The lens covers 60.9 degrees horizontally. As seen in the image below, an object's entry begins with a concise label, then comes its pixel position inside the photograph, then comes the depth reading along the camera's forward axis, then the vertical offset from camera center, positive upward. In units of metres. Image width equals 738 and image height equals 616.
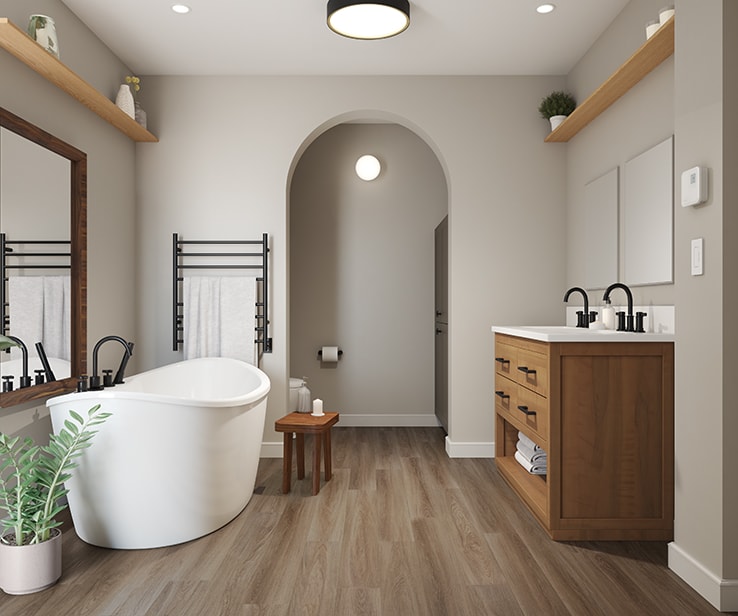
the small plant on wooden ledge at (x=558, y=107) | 4.20 +1.30
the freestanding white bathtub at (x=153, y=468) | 2.54 -0.71
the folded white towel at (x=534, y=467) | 3.35 -0.90
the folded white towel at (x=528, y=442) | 3.39 -0.79
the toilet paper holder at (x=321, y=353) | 5.48 -0.46
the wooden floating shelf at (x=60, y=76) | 2.59 +1.08
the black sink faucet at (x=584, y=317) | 3.45 -0.09
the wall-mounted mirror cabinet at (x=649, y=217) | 2.89 +0.42
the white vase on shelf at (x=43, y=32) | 2.84 +1.22
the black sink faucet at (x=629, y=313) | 3.00 -0.06
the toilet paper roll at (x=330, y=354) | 5.41 -0.46
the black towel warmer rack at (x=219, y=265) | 4.30 +0.24
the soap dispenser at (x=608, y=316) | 3.24 -0.08
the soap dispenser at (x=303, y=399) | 4.87 -0.77
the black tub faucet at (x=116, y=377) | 3.01 -0.37
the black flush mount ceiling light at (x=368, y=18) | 3.14 +1.47
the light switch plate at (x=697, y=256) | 2.23 +0.16
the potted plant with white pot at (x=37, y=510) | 2.27 -0.79
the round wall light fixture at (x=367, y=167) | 5.47 +1.16
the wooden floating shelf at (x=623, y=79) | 2.71 +1.12
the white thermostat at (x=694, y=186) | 2.20 +0.41
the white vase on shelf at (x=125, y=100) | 3.87 +1.24
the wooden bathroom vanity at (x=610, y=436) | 2.71 -0.59
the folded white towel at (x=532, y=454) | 3.37 -0.84
